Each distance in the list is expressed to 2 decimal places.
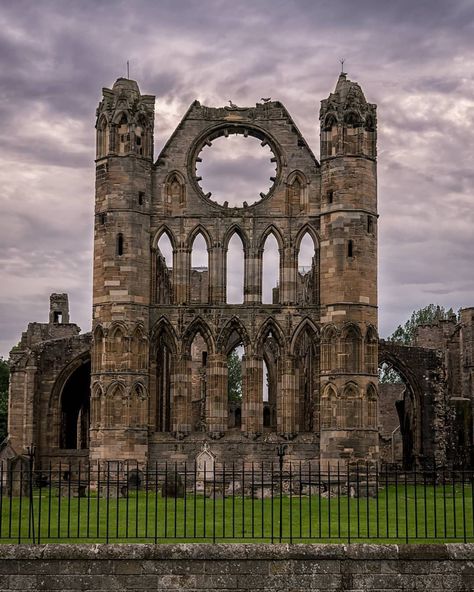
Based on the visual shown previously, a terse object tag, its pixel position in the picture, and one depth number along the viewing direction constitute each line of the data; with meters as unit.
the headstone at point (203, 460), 40.12
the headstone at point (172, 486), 36.73
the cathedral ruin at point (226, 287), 40.17
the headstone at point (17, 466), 36.09
